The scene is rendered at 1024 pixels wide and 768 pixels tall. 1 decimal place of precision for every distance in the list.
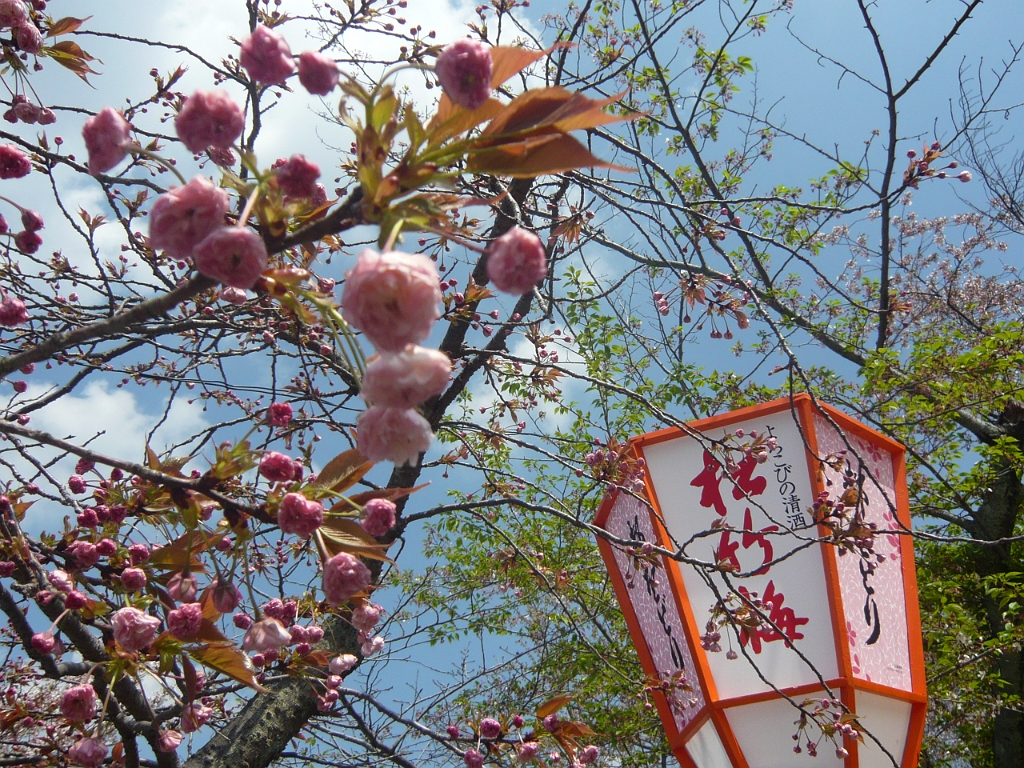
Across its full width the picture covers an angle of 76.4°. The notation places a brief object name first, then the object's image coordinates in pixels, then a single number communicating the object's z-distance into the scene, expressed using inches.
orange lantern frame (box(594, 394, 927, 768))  65.4
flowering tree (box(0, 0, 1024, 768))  21.2
